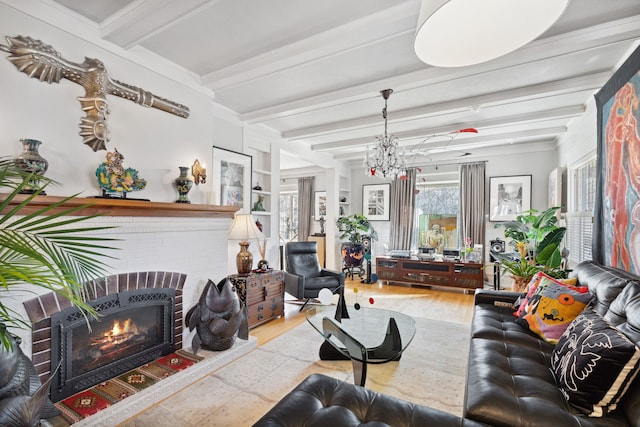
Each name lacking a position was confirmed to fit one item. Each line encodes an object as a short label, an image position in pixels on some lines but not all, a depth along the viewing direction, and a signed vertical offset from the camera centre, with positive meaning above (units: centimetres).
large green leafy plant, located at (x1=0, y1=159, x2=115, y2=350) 100 -19
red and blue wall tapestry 204 +37
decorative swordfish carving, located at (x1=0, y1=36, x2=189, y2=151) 193 +96
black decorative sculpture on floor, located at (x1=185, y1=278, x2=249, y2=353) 268 -92
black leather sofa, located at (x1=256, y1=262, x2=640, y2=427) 127 -81
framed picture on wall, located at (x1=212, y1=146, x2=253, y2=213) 383 +50
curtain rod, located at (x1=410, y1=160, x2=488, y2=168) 583 +111
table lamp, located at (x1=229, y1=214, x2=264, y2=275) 345 -21
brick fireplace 194 -81
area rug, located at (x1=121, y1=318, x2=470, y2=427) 199 -128
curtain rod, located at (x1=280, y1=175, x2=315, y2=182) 790 +104
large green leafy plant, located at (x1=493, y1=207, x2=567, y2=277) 328 -33
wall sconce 297 +42
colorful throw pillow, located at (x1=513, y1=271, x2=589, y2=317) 238 -51
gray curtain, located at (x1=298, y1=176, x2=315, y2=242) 785 +27
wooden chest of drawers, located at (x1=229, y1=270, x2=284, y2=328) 343 -93
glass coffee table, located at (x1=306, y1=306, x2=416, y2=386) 211 -94
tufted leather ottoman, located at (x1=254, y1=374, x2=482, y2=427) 127 -85
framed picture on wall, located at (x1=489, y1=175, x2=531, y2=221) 544 +43
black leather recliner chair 413 -84
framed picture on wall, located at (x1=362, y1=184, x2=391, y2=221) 679 +38
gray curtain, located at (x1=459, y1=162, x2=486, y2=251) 576 +35
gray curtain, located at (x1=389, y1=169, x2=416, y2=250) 643 +15
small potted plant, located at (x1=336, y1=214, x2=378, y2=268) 634 -38
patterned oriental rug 189 -120
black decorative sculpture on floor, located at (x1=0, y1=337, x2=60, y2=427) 141 -90
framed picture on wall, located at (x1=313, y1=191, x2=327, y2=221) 764 +32
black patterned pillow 127 -65
